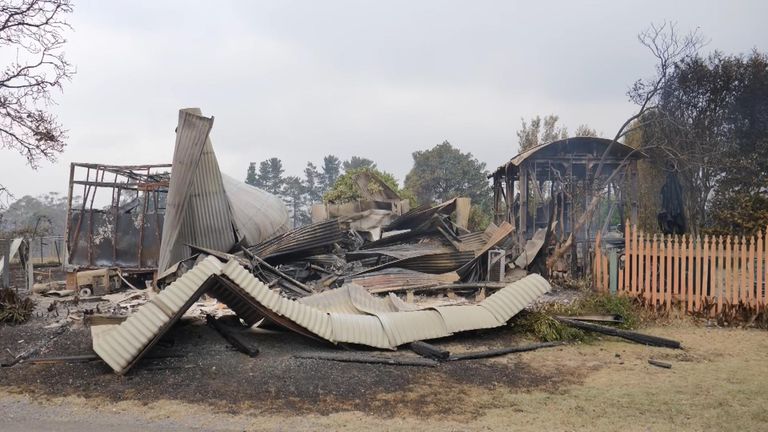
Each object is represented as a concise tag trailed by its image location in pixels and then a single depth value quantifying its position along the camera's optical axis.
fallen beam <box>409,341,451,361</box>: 7.10
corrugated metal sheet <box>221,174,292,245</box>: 14.70
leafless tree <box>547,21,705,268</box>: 13.14
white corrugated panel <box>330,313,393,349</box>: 7.35
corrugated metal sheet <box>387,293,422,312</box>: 9.20
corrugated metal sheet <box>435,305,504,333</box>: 7.99
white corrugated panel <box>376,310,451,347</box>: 7.58
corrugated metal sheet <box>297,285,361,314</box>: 8.81
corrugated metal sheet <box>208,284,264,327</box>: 7.00
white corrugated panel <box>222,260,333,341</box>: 6.71
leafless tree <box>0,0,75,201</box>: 8.32
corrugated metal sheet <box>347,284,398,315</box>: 8.94
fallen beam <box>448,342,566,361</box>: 7.24
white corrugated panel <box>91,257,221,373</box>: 6.21
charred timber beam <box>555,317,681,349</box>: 8.06
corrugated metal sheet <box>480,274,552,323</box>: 8.44
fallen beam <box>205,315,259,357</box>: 6.95
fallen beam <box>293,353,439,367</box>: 6.82
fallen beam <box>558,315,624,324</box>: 8.96
